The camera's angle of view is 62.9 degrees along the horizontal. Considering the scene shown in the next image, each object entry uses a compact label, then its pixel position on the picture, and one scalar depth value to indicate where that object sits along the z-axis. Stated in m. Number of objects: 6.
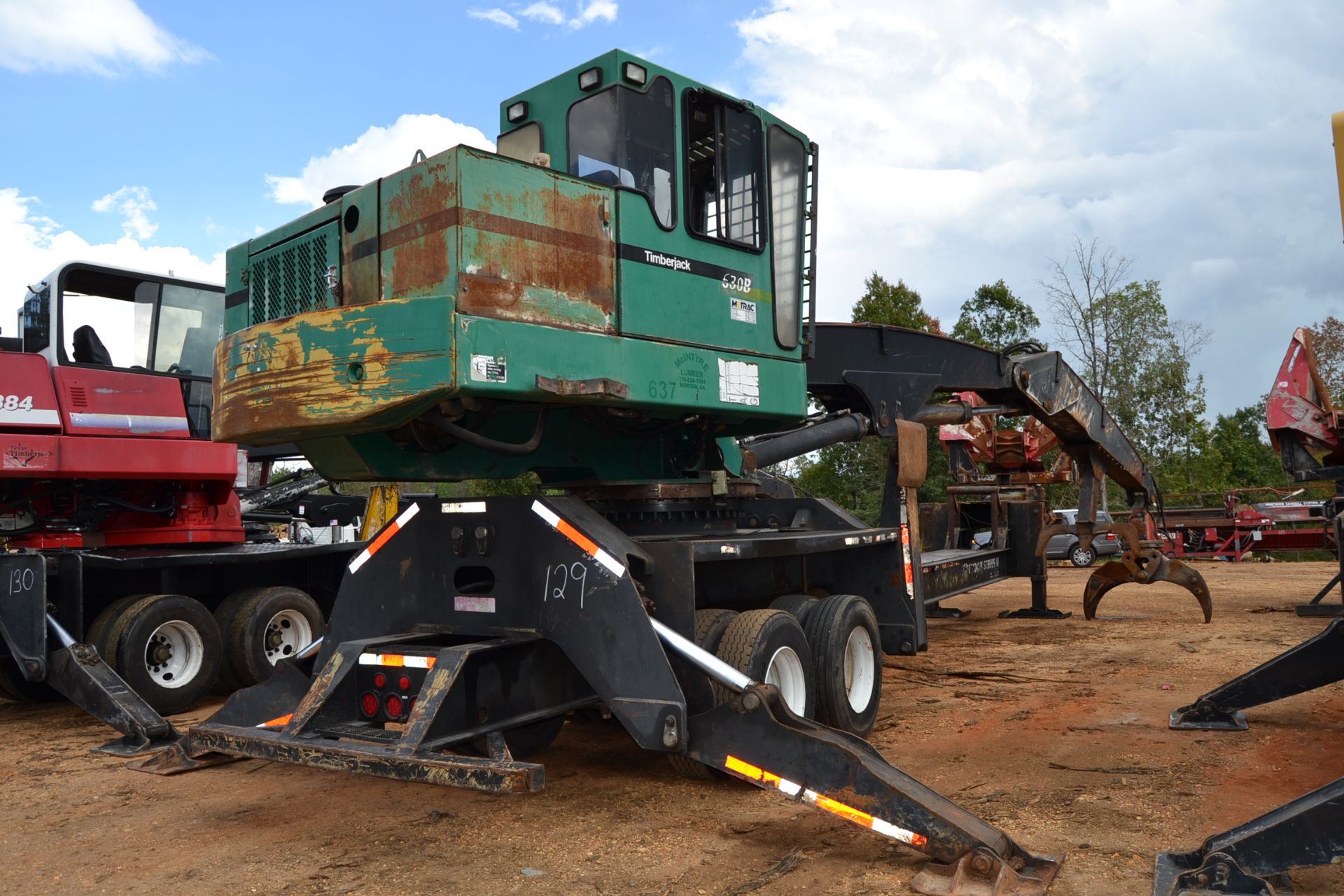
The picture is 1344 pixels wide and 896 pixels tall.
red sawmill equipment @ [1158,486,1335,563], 22.37
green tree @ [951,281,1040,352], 33.78
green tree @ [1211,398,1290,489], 38.34
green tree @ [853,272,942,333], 32.59
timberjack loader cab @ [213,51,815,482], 4.95
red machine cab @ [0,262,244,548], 8.45
